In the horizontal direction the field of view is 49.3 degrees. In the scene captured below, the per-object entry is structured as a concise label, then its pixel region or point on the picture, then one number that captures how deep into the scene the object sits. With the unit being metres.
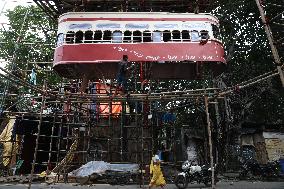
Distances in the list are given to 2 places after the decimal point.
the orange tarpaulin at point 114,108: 18.07
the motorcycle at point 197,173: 12.28
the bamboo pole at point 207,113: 8.73
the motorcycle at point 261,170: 17.87
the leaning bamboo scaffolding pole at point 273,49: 5.77
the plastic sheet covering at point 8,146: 17.81
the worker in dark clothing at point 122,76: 12.58
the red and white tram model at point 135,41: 14.53
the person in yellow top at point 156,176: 10.76
